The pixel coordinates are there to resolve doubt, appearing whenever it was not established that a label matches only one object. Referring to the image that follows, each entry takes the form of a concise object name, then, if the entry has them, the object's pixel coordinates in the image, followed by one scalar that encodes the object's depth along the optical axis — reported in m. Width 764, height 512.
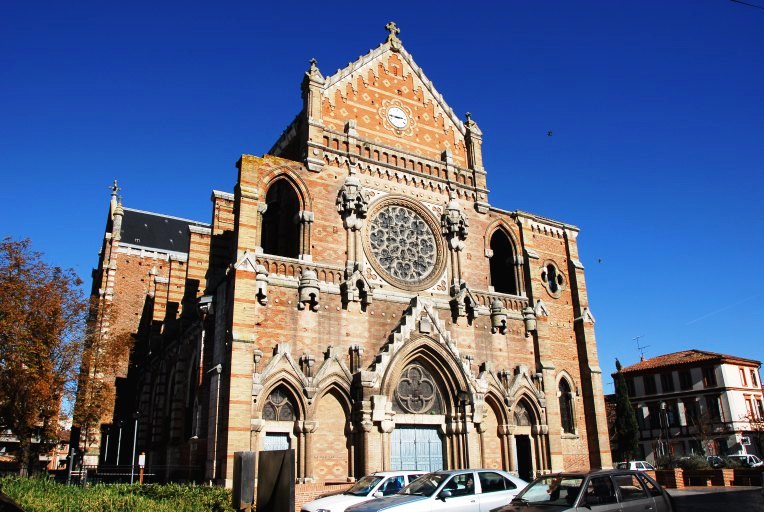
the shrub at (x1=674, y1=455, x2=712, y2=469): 34.12
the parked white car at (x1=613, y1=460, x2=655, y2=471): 34.62
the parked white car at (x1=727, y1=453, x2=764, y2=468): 41.28
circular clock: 29.36
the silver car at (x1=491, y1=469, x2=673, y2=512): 10.50
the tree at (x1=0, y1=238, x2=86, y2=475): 25.44
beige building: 53.66
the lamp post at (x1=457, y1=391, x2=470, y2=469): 24.42
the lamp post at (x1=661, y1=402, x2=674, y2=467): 56.42
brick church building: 22.08
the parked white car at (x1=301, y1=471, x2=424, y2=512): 13.98
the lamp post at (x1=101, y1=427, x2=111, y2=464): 38.26
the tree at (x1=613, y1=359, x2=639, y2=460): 51.94
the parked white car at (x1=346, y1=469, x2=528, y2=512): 12.07
